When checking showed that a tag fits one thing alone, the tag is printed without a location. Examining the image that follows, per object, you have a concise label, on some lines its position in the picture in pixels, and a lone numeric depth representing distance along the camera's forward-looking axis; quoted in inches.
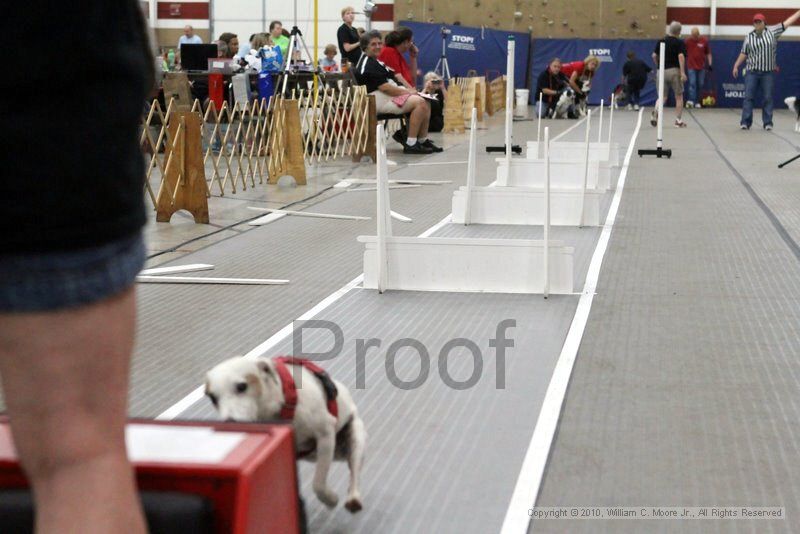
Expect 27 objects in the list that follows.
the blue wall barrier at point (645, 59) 1148.5
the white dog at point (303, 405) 98.1
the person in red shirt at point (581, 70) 972.6
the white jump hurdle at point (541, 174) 384.8
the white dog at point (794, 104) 682.2
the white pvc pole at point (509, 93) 373.3
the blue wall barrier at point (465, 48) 1156.5
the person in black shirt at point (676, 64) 787.4
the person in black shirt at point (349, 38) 666.8
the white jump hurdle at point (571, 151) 469.1
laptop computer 625.9
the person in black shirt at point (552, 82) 932.6
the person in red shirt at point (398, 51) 587.8
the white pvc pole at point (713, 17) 1240.2
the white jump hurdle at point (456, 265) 226.5
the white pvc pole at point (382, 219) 219.9
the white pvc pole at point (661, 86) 490.5
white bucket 939.2
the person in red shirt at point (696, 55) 1059.9
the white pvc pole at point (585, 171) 316.8
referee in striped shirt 719.7
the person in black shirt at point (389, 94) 560.1
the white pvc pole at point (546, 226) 219.8
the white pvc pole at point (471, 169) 300.7
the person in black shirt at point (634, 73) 1040.8
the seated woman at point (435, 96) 688.4
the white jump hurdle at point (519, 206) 318.3
